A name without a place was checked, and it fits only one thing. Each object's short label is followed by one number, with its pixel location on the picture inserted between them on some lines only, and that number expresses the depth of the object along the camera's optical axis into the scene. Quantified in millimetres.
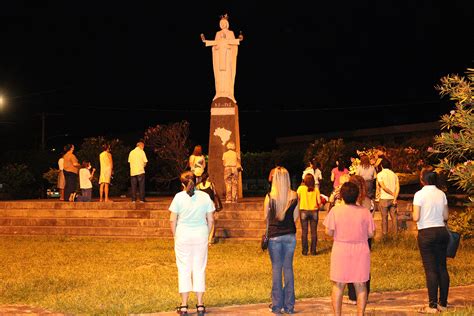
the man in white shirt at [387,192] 14688
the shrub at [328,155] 29189
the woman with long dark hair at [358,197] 8274
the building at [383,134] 37031
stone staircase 17719
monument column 23297
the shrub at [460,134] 7910
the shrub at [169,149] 39062
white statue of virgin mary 23391
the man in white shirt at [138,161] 18422
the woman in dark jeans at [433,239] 8461
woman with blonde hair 8375
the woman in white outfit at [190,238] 8180
